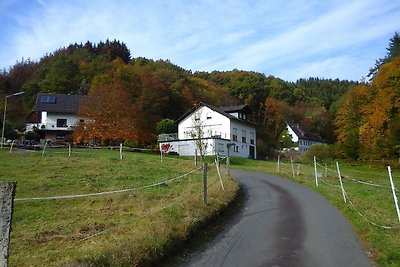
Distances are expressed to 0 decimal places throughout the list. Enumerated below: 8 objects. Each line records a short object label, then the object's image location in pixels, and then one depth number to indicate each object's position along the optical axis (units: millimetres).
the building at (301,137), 93938
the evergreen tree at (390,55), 60475
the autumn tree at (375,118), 44656
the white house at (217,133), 54438
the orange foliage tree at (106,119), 54219
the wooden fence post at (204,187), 12883
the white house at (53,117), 65500
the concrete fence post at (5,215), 5078
